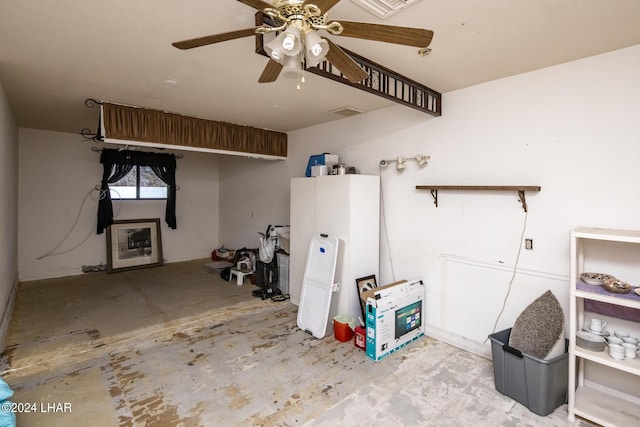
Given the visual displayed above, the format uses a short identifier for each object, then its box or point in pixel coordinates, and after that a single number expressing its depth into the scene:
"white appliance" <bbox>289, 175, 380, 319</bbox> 3.59
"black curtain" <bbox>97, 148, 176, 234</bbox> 5.99
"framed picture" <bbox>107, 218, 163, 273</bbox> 6.15
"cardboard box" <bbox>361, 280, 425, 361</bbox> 2.97
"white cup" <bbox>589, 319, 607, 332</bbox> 2.29
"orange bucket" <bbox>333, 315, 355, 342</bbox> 3.36
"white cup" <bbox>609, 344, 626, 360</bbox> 2.09
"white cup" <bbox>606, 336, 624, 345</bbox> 2.15
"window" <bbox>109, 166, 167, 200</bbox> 6.26
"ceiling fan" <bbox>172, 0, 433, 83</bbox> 1.30
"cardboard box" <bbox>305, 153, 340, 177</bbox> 4.20
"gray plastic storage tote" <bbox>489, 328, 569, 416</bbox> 2.24
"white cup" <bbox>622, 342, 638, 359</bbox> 2.08
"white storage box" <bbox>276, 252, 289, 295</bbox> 4.87
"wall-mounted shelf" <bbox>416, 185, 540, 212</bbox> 2.67
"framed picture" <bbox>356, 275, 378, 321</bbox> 3.57
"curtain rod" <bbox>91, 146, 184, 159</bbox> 5.94
